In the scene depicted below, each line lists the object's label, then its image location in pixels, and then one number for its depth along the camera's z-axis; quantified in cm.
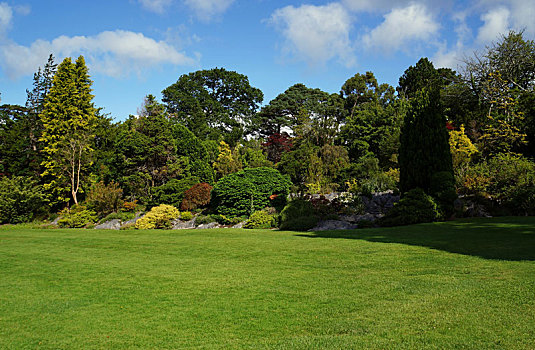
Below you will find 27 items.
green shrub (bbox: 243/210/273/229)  1568
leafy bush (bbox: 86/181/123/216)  2119
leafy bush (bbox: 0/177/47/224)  2161
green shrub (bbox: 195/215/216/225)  1728
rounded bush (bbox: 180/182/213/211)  1964
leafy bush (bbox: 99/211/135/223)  1912
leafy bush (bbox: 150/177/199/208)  2070
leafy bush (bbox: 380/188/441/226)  1236
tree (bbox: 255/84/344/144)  4209
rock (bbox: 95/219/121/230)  1823
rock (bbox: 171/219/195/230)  1722
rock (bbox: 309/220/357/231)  1338
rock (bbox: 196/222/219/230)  1684
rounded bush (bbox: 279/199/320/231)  1388
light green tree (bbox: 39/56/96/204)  2289
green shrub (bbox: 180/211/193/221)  1798
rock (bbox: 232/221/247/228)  1643
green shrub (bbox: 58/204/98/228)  1945
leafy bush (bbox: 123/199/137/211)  2073
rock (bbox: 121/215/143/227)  1810
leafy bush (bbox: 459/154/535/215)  1252
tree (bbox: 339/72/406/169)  2434
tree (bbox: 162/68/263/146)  4519
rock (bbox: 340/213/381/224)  1414
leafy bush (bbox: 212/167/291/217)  1800
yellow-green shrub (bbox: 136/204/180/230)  1703
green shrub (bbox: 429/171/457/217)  1268
